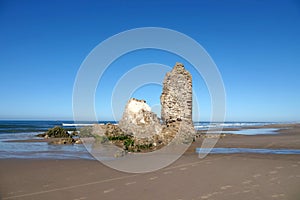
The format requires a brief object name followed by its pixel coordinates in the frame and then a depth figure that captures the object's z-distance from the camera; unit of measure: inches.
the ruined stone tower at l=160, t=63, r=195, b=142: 706.2
